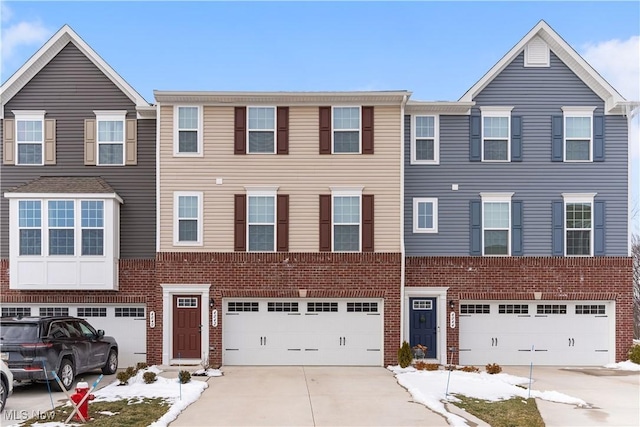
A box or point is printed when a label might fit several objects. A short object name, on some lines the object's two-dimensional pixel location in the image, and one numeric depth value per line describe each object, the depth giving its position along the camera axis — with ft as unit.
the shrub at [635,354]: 60.13
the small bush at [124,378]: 47.78
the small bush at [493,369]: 54.85
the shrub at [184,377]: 48.78
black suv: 42.70
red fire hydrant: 35.35
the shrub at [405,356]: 57.06
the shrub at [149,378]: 48.14
